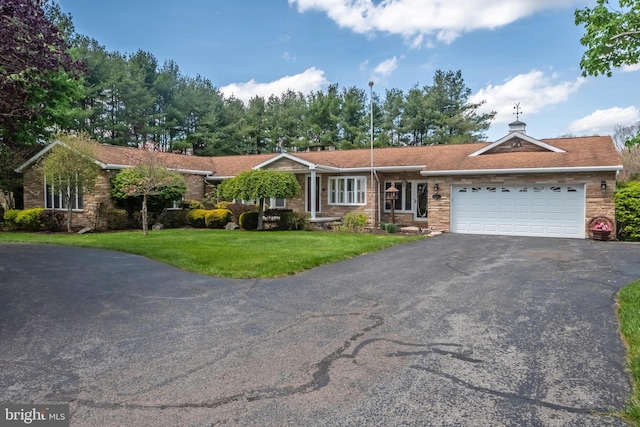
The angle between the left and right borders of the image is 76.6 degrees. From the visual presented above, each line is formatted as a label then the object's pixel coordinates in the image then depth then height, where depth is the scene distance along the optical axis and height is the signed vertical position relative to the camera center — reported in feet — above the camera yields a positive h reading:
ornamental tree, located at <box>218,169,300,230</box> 55.01 +2.35
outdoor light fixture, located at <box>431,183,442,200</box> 56.90 +1.27
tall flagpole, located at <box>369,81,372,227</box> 64.03 -0.41
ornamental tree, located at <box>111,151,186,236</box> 54.24 +3.18
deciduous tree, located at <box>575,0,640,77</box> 26.40 +11.14
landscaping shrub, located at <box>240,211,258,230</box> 59.88 -2.52
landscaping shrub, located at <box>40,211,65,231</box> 59.52 -2.35
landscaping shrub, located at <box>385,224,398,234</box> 55.83 -3.56
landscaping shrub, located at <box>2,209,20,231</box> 60.80 -2.19
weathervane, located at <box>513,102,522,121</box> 62.60 +14.39
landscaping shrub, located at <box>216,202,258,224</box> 68.59 -0.68
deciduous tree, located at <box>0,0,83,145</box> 18.79 +7.62
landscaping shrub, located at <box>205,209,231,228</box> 62.90 -2.29
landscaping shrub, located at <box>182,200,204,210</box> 68.64 -0.27
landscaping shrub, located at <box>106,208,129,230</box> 58.85 -2.17
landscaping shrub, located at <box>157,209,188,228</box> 63.93 -2.34
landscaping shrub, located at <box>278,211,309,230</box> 60.23 -2.85
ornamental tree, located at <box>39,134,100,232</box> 54.13 +4.99
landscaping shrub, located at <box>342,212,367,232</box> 58.59 -2.86
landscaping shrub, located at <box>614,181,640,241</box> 45.78 -1.03
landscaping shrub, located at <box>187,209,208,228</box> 64.34 -2.33
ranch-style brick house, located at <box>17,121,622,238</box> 49.42 +2.78
